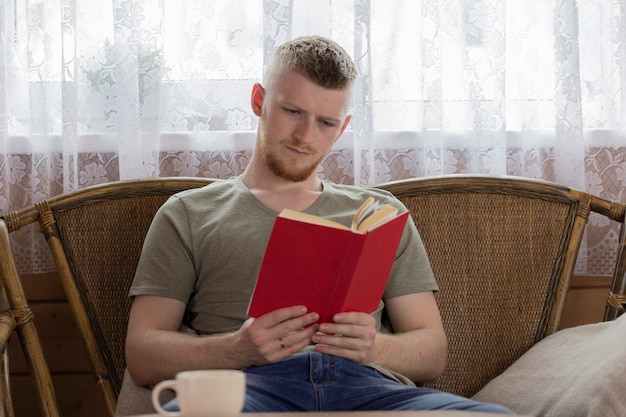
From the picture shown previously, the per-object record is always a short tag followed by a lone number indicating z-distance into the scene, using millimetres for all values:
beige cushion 2496
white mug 2059
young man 2538
